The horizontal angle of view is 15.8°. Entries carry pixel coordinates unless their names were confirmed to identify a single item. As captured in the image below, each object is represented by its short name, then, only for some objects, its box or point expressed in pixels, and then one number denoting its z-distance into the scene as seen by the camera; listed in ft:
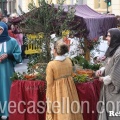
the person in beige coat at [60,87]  19.11
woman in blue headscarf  23.36
